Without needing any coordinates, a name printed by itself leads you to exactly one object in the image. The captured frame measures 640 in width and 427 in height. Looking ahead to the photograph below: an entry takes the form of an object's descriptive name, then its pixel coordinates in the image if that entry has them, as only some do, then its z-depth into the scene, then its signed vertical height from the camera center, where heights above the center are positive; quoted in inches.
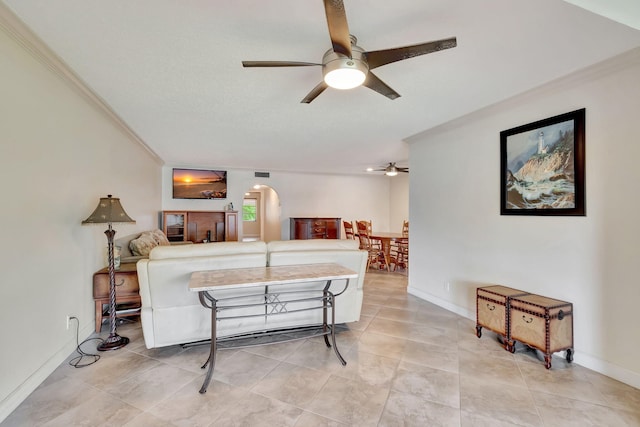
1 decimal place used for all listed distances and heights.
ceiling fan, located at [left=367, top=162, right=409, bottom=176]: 239.5 +37.3
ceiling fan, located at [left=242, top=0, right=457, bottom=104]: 58.4 +37.5
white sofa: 94.9 -22.4
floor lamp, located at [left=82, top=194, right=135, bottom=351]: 100.6 -8.3
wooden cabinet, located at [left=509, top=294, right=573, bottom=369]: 92.1 -37.0
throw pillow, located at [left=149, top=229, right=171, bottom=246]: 183.7 -16.1
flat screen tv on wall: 281.0 +29.3
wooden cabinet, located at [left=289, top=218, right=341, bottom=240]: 306.3 -16.0
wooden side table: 114.3 -31.0
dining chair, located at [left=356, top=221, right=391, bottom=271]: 252.1 -32.1
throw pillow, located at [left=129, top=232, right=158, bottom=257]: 155.3 -18.1
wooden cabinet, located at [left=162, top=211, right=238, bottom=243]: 274.2 -12.4
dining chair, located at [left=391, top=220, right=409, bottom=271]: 248.4 -33.9
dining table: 237.8 -21.0
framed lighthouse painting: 95.8 +17.1
